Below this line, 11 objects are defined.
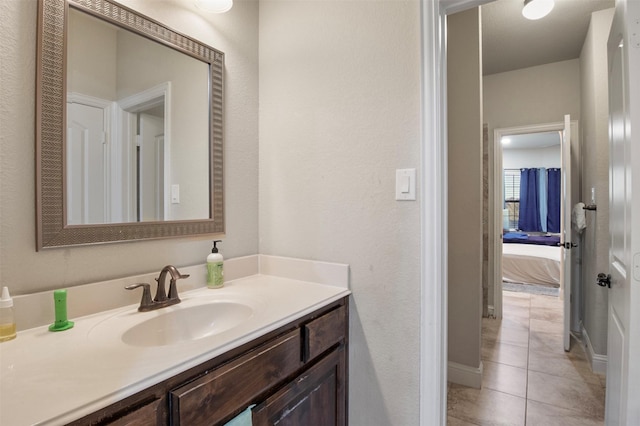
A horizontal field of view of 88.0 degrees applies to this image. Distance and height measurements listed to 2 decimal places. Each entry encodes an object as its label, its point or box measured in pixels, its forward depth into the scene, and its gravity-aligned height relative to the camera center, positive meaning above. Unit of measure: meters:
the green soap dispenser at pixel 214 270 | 1.42 -0.24
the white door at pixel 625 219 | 1.04 -0.03
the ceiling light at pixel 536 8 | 2.33 +1.46
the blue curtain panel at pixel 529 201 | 7.49 +0.25
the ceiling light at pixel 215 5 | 1.36 +0.87
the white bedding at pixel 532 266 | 4.57 -0.77
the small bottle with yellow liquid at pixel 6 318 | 0.88 -0.27
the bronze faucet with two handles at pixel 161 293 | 1.15 -0.28
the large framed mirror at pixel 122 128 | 1.03 +0.32
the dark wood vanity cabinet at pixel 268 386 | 0.72 -0.46
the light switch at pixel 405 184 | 1.30 +0.11
